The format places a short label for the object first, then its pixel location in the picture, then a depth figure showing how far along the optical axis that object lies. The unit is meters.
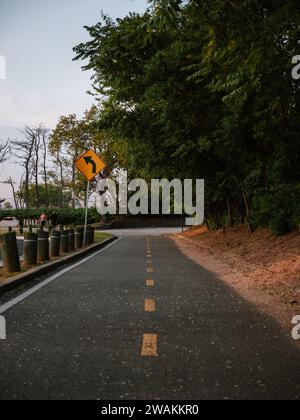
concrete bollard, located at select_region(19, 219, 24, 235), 38.94
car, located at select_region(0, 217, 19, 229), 64.12
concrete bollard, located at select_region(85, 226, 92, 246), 23.89
